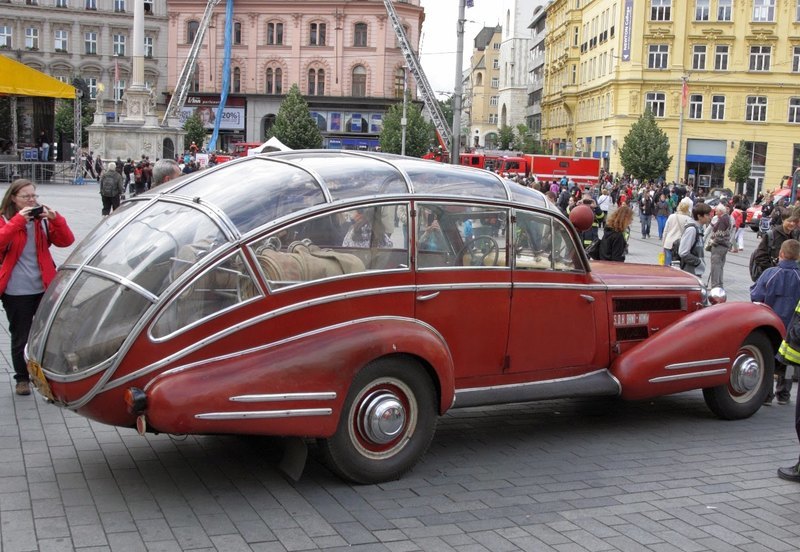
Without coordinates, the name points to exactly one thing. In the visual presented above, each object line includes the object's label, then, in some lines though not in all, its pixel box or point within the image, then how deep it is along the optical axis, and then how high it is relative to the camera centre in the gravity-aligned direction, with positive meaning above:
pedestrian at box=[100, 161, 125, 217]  22.27 -0.84
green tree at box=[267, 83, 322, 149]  66.56 +2.39
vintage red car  5.26 -0.97
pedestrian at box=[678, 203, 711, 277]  12.29 -0.95
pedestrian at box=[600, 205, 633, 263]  10.92 -0.81
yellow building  61.62 +6.19
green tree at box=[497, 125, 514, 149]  105.69 +3.12
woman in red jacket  7.39 -0.92
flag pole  52.73 +2.48
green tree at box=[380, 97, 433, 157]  65.50 +2.08
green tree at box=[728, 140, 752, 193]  56.31 +0.23
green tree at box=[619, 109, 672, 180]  56.03 +1.23
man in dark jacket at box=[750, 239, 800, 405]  8.91 -1.11
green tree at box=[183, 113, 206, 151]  69.56 +1.78
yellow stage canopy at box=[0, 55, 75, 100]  34.66 +2.61
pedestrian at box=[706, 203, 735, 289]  14.80 -1.34
